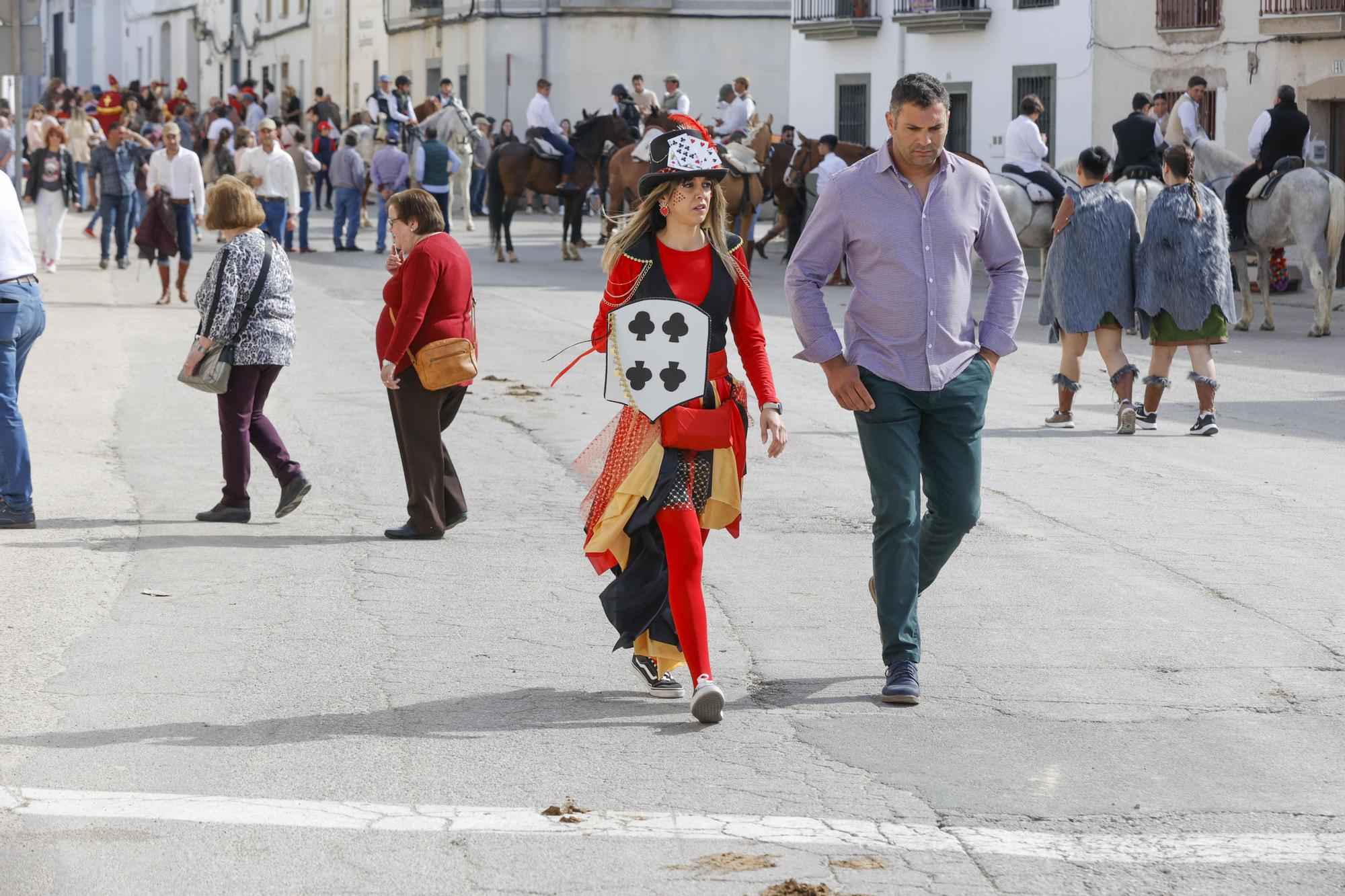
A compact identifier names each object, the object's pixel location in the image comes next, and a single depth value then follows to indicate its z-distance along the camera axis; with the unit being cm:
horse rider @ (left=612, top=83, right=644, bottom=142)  3011
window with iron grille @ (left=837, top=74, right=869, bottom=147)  3634
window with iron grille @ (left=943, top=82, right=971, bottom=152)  3334
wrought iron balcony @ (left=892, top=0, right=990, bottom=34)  3247
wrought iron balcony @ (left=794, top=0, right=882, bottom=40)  3525
